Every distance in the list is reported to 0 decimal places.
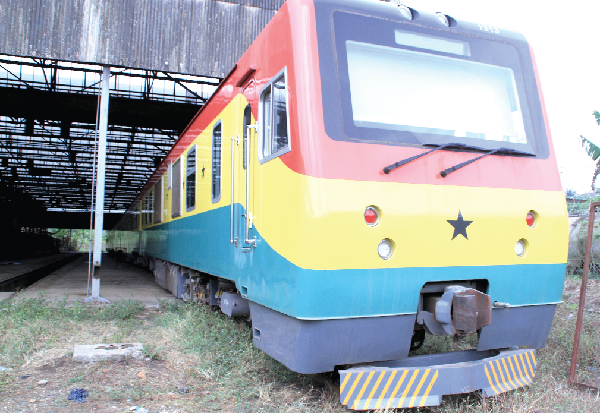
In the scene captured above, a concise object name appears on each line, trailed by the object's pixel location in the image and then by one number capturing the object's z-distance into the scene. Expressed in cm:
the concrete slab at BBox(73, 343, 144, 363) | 520
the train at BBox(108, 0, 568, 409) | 344
